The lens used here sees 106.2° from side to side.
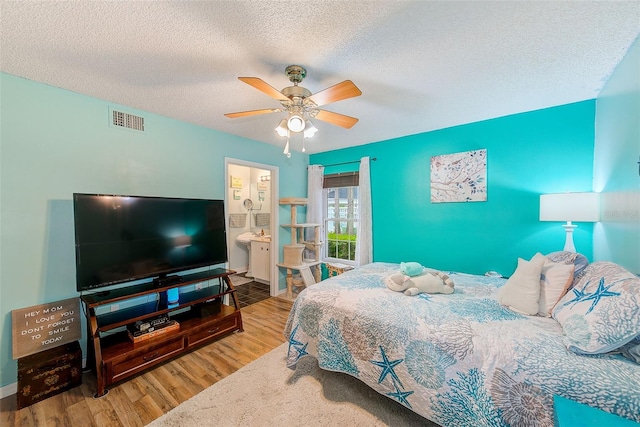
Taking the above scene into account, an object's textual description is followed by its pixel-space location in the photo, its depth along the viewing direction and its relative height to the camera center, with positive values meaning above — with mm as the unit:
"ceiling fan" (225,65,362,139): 1552 +761
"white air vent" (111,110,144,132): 2309 +855
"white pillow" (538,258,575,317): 1546 -522
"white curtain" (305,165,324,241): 4227 +184
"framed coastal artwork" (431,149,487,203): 2871 +367
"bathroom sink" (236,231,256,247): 4990 -663
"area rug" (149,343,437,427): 1578 -1408
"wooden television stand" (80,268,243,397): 1860 -1165
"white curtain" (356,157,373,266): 3701 -196
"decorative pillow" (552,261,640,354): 1061 -518
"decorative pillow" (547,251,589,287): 1628 -403
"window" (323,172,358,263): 4035 -155
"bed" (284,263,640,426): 1066 -796
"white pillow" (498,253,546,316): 1581 -570
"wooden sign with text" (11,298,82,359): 1796 -948
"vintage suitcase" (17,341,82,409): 1685 -1219
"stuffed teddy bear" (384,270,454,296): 1966 -649
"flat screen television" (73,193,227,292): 1951 -286
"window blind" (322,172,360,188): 3937 +451
